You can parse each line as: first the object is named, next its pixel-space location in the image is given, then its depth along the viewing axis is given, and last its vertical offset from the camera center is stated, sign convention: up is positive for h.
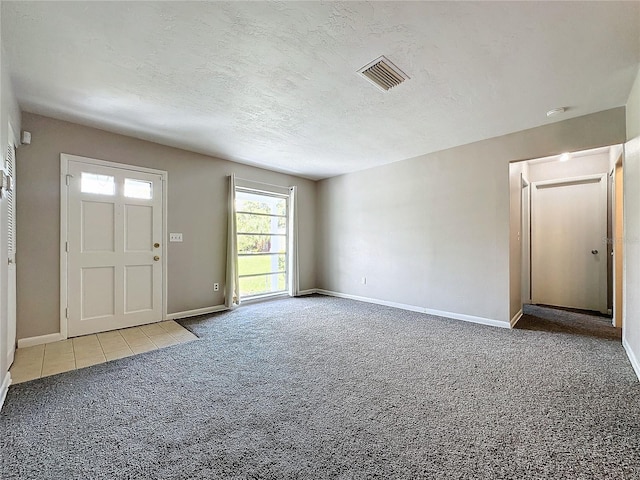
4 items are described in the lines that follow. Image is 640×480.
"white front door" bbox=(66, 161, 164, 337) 3.31 -0.07
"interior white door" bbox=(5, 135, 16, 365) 2.45 -0.15
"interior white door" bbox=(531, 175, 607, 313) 4.59 -0.05
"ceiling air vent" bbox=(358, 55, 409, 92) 2.18 +1.39
